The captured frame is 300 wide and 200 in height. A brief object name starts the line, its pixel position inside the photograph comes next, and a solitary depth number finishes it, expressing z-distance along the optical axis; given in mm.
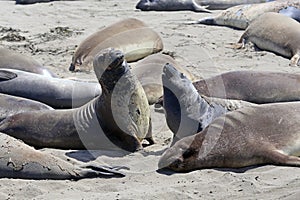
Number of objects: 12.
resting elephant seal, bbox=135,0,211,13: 23609
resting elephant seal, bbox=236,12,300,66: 16266
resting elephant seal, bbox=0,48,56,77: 14430
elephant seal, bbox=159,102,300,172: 9391
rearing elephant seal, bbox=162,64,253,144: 10687
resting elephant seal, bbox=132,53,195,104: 13023
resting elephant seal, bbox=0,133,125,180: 9242
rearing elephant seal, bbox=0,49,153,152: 10773
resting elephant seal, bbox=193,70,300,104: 12664
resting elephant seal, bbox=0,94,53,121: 11757
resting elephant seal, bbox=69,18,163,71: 15844
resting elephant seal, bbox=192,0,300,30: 19203
